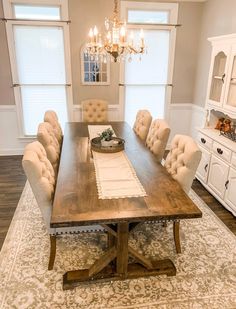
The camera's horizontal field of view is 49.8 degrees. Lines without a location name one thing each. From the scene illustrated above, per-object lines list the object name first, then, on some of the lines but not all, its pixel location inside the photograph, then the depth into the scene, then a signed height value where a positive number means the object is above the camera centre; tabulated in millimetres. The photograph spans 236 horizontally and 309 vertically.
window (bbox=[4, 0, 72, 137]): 4164 +150
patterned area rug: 1911 -1643
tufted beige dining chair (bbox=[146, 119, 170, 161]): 2852 -750
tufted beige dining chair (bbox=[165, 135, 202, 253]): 2135 -773
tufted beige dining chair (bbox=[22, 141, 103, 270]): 1848 -835
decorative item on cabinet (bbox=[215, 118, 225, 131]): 3601 -731
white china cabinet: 2992 -811
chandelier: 2430 +259
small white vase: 2754 -761
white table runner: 1875 -854
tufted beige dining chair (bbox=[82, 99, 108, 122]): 4387 -672
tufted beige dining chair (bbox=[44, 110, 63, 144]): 3438 -717
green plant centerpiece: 2742 -708
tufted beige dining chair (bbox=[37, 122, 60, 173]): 2654 -760
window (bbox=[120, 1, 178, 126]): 4387 +117
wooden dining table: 1623 -873
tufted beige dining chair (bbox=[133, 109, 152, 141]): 3561 -737
